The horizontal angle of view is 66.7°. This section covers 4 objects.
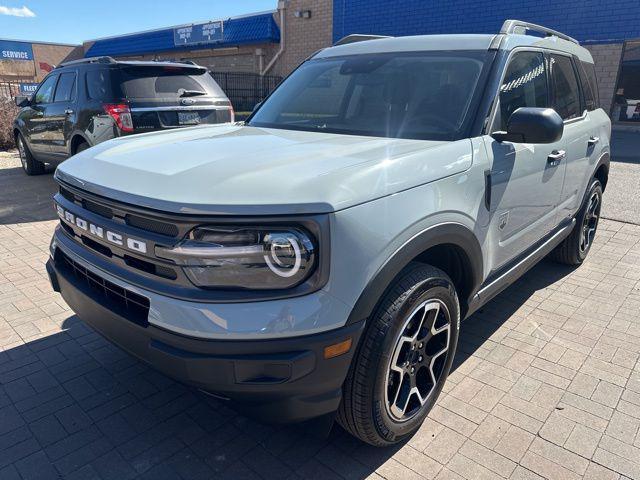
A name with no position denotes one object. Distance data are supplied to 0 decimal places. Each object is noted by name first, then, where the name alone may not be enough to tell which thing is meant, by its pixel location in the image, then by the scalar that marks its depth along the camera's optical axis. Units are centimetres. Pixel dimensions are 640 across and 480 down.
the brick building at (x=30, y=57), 3806
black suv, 642
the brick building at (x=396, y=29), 1429
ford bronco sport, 180
